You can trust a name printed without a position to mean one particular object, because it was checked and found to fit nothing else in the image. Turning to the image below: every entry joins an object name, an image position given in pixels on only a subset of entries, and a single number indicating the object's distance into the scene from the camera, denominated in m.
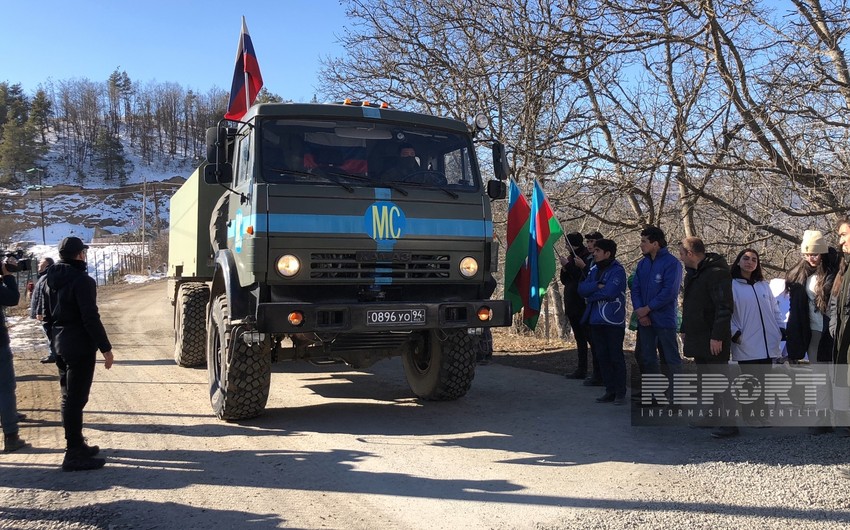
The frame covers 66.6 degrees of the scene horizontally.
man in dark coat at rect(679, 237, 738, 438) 5.58
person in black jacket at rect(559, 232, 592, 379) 8.34
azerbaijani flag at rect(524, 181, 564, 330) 7.83
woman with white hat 6.03
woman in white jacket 5.77
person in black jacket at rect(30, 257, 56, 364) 9.10
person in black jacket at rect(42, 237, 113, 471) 4.80
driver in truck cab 6.12
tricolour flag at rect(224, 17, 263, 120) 12.16
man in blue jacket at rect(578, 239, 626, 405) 6.97
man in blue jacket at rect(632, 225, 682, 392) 6.37
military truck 5.54
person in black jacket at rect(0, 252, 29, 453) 5.35
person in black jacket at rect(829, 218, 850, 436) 4.96
